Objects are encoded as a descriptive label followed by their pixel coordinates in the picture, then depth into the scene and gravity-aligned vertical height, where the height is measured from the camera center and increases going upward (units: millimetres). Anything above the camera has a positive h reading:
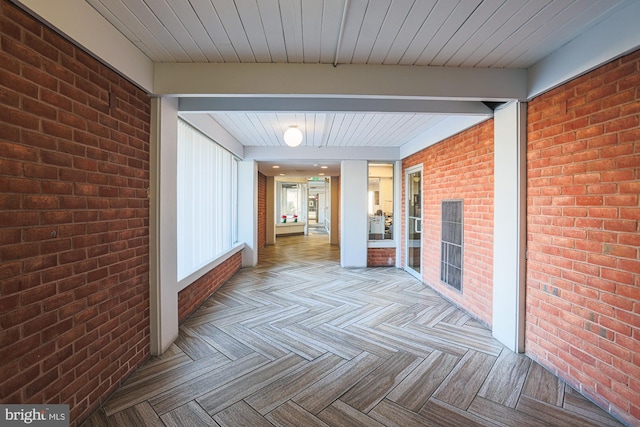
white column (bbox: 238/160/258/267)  5613 +49
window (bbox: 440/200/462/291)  3533 -465
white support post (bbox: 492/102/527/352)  2330 -116
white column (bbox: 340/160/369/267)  5570 -33
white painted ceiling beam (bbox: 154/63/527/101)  2178 +1075
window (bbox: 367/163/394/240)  5902 +285
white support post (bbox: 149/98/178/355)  2273 -84
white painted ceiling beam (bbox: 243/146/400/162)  5438 +1196
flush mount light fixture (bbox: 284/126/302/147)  3768 +1077
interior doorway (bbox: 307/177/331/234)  14798 +388
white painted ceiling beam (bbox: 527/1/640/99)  1527 +1061
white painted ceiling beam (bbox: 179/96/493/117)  2572 +1033
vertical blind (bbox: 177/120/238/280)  3006 +162
